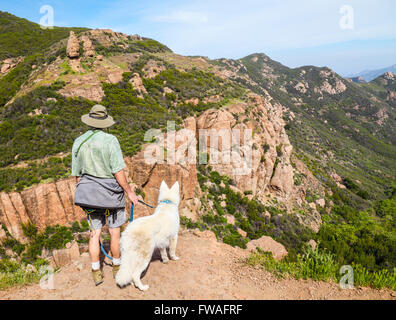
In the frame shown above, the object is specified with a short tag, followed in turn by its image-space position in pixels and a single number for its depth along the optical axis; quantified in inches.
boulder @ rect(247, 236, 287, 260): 321.1
